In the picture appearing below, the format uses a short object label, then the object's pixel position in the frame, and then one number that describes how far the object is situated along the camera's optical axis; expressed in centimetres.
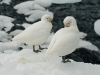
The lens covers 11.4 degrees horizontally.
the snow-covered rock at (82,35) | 1397
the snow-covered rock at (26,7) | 1681
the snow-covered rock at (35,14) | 1589
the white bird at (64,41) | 736
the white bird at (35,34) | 900
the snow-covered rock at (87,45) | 1268
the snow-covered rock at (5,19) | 1569
